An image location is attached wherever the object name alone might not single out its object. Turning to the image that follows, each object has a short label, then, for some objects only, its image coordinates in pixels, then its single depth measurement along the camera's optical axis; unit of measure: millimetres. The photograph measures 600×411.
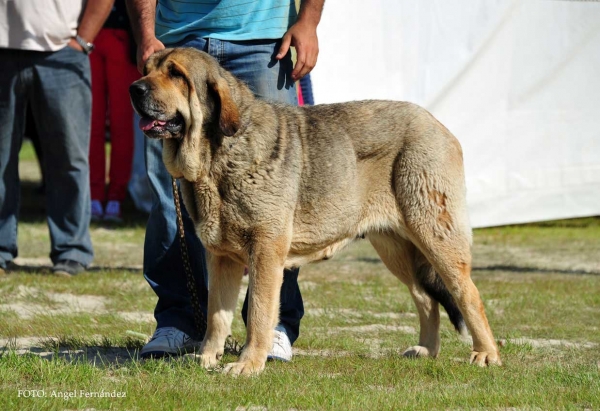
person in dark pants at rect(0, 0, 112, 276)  14617
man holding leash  9625
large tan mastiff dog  8664
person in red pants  21250
